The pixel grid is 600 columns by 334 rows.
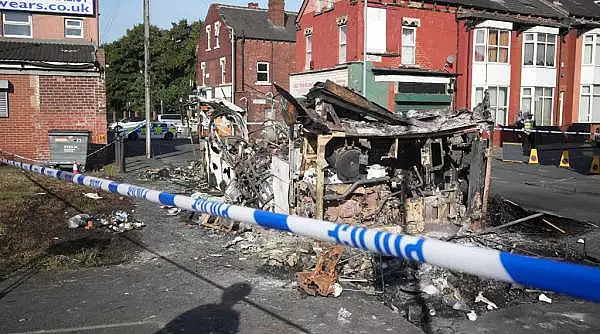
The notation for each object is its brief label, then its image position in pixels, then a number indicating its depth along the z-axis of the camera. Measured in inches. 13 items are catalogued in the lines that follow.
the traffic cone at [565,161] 791.7
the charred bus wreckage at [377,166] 353.4
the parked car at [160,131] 1646.2
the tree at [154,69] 2268.7
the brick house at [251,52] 1518.2
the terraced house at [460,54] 1028.5
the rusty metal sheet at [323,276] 262.5
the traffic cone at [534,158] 832.4
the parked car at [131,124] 1651.3
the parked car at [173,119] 1812.3
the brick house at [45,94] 726.5
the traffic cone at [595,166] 715.3
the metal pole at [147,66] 925.8
